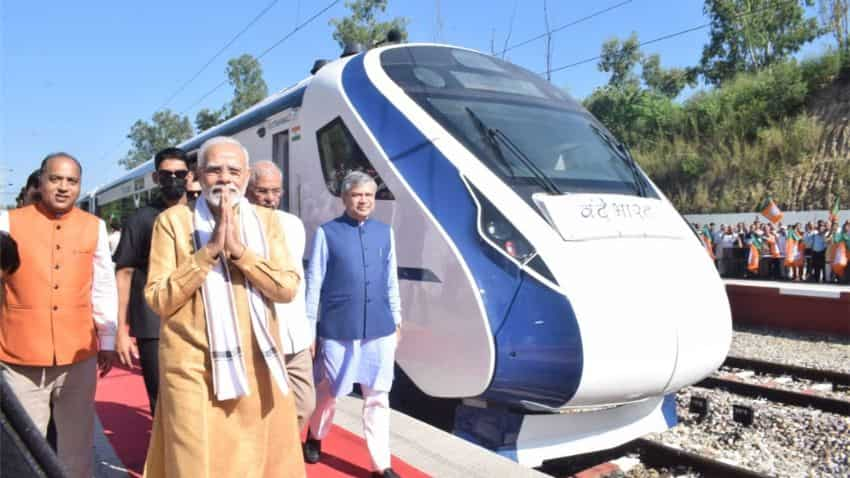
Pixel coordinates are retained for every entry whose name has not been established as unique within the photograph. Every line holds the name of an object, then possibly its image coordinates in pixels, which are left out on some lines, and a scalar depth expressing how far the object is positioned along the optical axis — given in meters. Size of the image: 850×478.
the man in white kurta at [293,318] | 2.56
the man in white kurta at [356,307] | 3.32
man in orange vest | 2.69
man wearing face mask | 3.13
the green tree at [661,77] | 45.81
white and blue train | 3.61
